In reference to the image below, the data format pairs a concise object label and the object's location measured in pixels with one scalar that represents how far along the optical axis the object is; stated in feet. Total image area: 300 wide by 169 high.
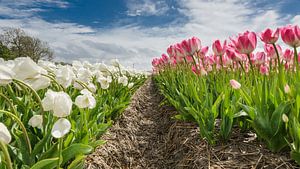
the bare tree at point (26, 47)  113.19
